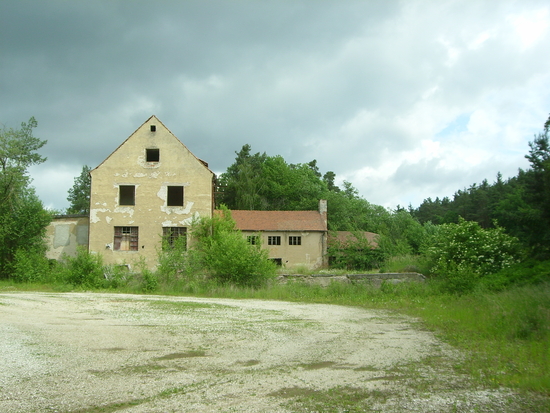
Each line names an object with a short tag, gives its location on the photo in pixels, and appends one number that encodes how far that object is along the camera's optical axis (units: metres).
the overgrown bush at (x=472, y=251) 23.27
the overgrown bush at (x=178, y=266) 24.55
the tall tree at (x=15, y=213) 28.56
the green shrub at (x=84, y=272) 24.38
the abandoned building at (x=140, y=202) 31.27
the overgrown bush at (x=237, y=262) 24.00
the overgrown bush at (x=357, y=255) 41.03
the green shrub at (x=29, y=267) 26.70
